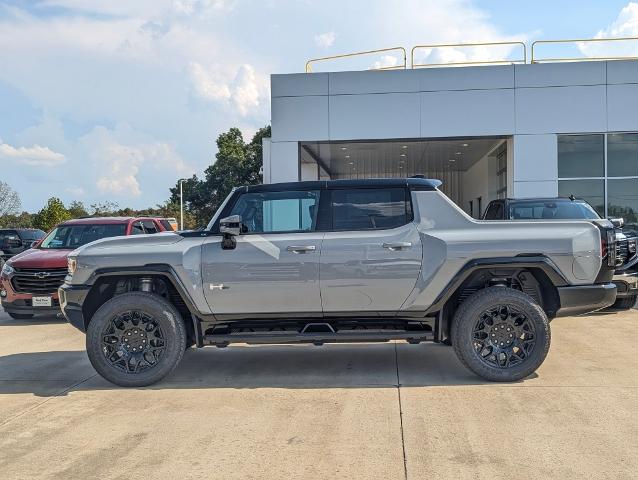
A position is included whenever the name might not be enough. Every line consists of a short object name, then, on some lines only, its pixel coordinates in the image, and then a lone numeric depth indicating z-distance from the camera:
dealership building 15.20
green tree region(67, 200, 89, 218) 40.38
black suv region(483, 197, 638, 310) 9.39
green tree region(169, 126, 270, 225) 47.78
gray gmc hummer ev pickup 5.55
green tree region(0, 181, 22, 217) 40.41
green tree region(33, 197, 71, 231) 33.19
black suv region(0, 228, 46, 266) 17.56
